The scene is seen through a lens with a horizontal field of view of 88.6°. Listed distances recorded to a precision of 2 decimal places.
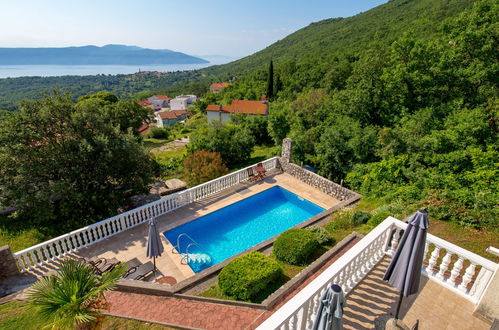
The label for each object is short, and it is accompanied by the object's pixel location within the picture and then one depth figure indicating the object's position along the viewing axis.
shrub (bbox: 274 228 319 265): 8.18
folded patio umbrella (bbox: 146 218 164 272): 7.86
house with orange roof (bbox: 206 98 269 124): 41.75
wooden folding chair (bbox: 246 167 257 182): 15.53
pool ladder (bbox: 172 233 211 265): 9.61
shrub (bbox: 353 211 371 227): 9.97
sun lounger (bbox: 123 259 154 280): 8.14
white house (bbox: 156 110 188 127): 78.94
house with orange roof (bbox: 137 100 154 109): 106.94
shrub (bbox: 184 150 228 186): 14.73
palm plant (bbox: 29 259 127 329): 4.50
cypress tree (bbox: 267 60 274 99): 55.16
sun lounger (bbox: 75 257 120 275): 8.18
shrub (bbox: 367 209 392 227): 8.91
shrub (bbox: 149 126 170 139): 49.86
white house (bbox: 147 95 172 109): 124.88
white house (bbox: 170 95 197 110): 111.12
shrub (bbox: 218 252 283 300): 6.80
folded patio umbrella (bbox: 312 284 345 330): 3.10
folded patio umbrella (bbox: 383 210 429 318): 4.20
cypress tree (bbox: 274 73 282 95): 56.10
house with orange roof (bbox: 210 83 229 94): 110.77
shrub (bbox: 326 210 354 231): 10.10
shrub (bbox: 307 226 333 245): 9.02
